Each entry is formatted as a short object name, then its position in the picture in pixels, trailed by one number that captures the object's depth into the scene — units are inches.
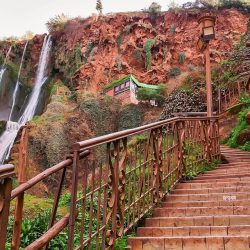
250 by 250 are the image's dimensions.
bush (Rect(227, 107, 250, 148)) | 457.7
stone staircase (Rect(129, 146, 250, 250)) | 133.9
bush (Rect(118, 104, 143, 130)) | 777.6
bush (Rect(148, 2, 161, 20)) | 1070.5
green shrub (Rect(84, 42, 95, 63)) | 1050.6
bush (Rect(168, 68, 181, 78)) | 947.3
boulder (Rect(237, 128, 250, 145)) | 446.9
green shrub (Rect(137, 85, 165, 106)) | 815.7
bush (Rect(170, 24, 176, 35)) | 1045.8
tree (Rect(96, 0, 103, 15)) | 1156.9
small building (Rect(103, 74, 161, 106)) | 842.8
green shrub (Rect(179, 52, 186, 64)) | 993.4
